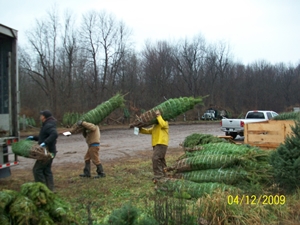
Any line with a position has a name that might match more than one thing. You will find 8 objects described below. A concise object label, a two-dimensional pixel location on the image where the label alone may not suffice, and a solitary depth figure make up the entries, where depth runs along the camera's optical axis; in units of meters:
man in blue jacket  7.27
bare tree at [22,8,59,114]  34.62
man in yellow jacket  8.12
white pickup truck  20.48
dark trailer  8.33
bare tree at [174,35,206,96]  55.34
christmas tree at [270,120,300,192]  5.97
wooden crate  10.70
